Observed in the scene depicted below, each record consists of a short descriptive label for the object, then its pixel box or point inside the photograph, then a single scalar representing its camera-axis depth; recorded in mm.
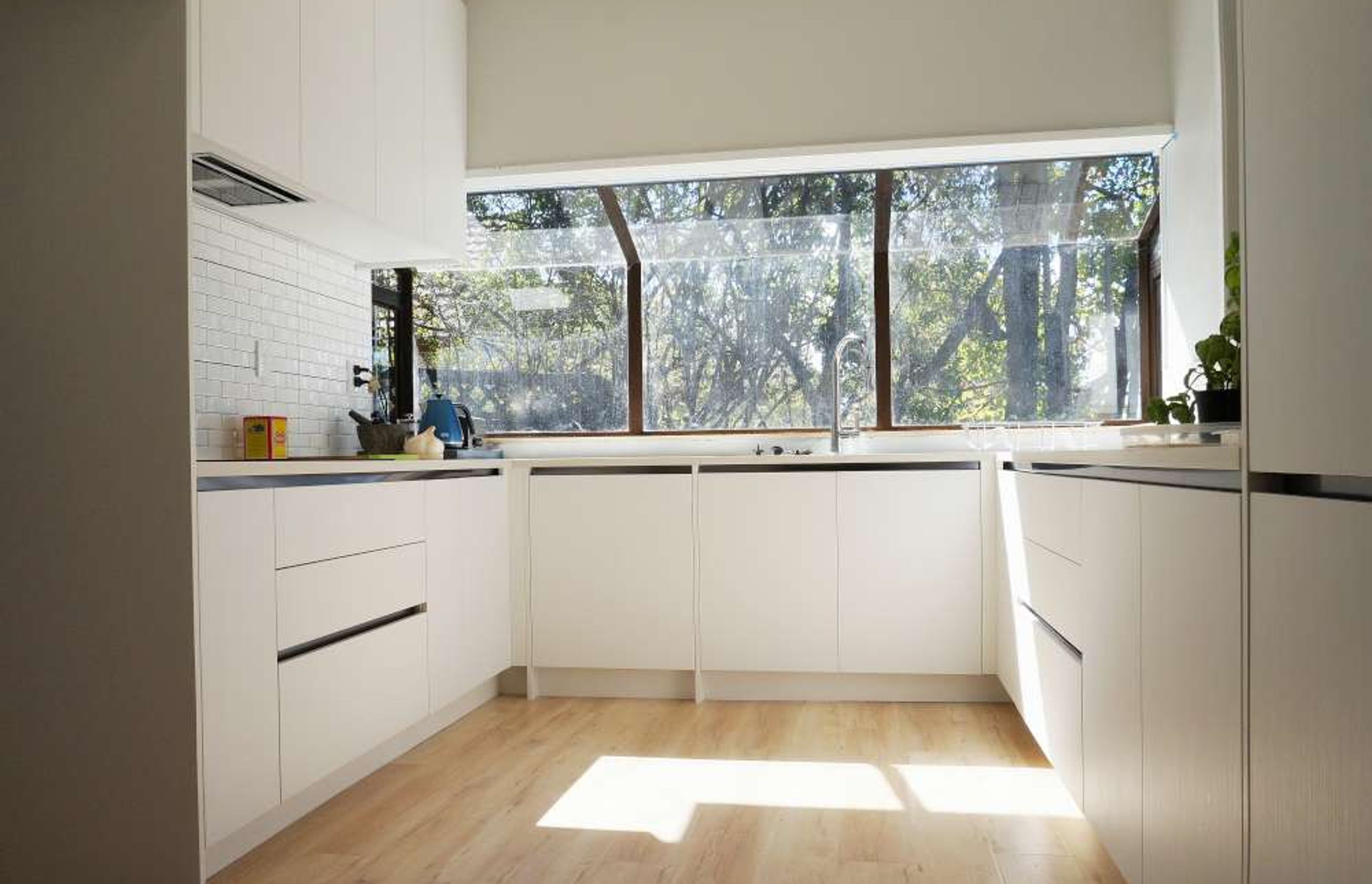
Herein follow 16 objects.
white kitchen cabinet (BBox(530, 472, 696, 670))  3811
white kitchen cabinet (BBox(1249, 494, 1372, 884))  991
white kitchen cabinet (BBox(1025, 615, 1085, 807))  2311
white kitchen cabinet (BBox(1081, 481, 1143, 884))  1819
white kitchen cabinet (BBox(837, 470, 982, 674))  3672
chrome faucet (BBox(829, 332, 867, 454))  4082
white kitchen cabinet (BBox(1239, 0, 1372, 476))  1002
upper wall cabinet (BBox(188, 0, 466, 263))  2535
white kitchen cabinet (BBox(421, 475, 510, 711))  3309
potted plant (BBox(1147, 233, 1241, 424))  1747
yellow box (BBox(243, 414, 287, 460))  3152
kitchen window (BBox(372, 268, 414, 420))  4281
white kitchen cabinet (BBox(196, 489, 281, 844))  2137
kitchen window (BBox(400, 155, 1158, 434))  4121
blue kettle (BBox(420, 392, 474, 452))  4000
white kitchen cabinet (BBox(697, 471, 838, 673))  3742
